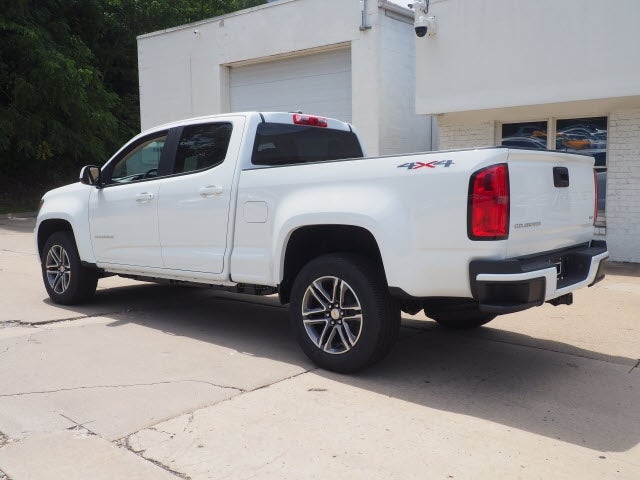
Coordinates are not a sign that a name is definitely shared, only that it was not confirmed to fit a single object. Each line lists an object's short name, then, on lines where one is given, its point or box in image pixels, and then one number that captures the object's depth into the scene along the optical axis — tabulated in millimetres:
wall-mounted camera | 10547
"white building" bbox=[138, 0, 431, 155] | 12727
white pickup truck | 4055
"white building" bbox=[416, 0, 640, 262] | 9148
